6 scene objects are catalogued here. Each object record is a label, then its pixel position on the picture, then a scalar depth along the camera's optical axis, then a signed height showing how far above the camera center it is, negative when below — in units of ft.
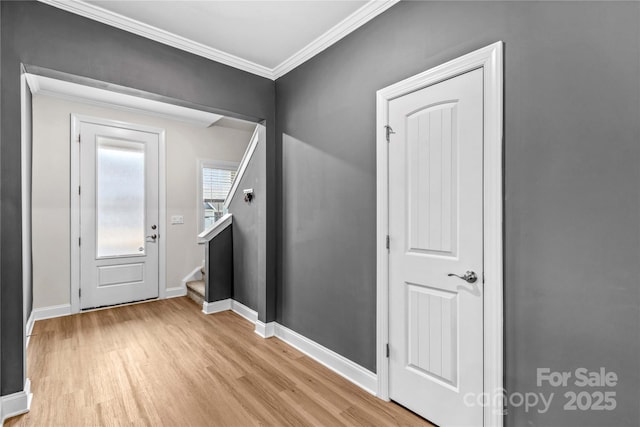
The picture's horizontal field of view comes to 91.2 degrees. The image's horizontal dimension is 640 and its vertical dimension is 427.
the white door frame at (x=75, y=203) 12.76 +0.40
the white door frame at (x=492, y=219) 5.17 -0.10
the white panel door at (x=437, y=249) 5.56 -0.70
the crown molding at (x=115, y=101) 11.68 +4.74
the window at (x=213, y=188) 16.55 +1.37
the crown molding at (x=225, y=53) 7.19 +4.72
